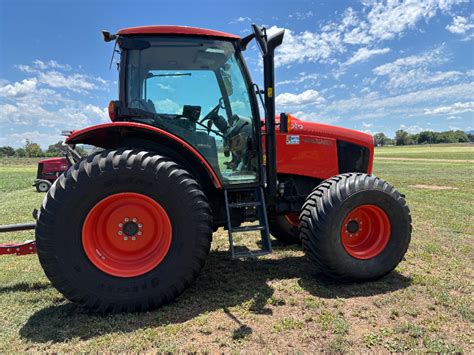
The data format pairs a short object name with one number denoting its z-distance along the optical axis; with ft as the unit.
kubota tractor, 10.51
